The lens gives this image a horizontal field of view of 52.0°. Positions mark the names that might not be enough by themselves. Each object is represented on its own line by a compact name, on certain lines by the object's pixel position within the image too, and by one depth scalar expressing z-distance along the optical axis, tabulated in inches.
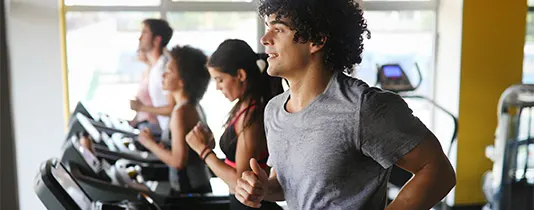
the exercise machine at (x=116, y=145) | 151.8
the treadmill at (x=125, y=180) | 133.8
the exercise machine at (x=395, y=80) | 148.6
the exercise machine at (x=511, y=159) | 148.7
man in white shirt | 150.6
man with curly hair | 46.6
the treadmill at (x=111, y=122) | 152.4
